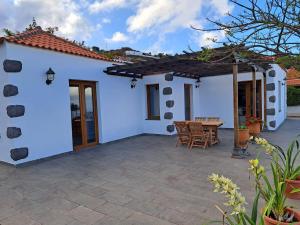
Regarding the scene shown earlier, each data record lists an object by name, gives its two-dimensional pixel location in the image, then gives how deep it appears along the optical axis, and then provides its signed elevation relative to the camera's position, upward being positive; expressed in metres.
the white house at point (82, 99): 5.41 +0.11
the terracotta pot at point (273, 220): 2.00 -1.05
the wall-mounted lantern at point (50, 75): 5.83 +0.74
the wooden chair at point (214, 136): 7.11 -1.10
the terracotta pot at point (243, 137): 6.03 -0.97
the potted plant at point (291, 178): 3.02 -1.08
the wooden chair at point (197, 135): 6.44 -0.96
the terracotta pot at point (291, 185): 3.14 -1.17
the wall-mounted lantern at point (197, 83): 10.78 +0.79
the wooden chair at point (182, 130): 6.70 -0.84
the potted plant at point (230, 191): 1.44 -0.57
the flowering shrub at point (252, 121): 7.20 -0.68
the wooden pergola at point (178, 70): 5.77 +1.08
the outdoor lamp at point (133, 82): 8.85 +0.76
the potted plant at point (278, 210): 2.01 -1.02
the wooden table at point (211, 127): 6.70 -0.78
